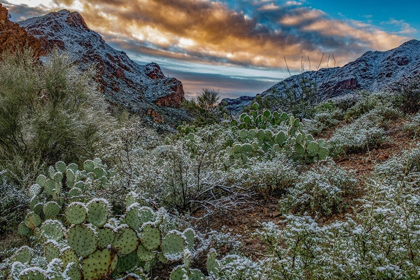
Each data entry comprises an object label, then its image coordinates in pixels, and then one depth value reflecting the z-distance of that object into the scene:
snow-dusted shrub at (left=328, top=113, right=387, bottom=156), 5.86
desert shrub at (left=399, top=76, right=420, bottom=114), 8.02
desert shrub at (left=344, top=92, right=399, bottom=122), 9.03
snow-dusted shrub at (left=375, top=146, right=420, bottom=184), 3.75
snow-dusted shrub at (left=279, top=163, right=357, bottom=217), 3.49
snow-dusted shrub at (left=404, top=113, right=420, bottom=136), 5.96
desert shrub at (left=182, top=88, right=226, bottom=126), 14.07
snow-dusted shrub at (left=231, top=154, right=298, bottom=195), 4.37
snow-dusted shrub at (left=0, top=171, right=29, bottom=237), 4.62
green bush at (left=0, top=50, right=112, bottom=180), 7.07
